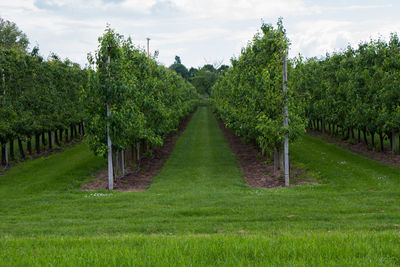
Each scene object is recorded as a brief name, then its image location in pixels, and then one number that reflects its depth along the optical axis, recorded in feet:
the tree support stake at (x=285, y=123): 61.57
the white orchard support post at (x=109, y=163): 61.82
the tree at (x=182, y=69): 533.96
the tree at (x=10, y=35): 215.92
